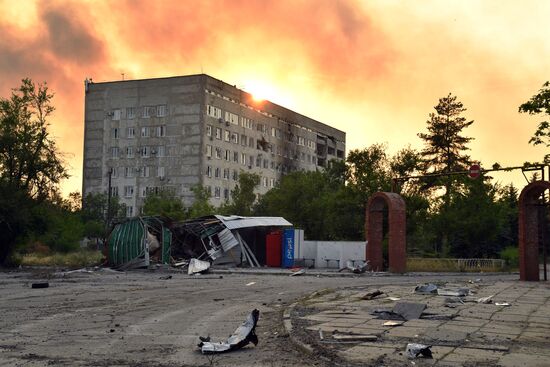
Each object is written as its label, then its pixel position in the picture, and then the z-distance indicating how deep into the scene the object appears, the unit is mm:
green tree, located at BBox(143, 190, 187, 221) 62156
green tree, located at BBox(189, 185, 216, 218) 63184
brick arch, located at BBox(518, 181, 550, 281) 27953
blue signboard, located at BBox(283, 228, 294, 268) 42594
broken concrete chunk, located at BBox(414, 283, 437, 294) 19312
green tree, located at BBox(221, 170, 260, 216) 67750
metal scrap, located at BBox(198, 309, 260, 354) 9273
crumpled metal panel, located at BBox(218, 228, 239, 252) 41938
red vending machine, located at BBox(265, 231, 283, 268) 43125
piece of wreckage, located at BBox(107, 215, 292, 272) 39969
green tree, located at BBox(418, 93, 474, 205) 70812
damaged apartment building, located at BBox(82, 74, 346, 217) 88562
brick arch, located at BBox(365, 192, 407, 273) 35219
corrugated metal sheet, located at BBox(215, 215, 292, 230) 43156
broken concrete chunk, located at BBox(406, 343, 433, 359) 8602
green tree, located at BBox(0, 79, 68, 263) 39688
